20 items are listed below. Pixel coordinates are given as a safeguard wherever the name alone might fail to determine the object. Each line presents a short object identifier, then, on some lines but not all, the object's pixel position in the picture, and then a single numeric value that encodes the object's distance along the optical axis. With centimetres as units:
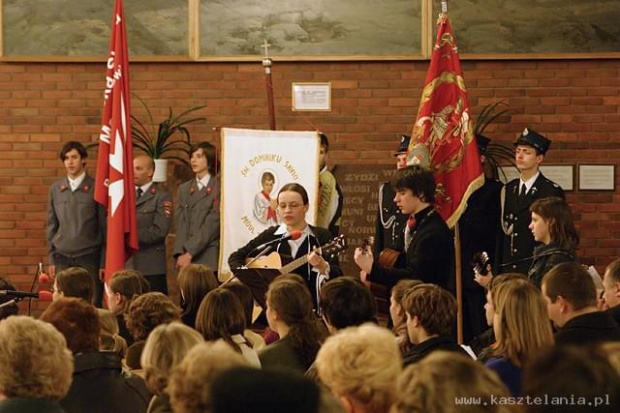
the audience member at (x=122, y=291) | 833
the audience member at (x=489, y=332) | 599
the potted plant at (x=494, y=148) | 1328
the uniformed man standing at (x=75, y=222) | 1280
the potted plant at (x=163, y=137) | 1342
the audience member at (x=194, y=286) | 789
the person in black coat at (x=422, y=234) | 896
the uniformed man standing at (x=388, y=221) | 1156
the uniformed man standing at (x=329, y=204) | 1196
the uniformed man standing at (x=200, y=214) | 1247
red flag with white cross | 1203
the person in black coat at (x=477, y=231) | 1204
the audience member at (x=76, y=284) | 831
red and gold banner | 1158
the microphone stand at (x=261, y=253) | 973
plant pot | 1339
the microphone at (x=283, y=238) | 953
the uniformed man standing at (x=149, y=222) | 1279
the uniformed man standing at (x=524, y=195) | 1149
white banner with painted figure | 1178
